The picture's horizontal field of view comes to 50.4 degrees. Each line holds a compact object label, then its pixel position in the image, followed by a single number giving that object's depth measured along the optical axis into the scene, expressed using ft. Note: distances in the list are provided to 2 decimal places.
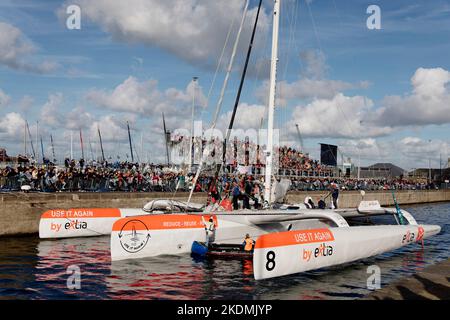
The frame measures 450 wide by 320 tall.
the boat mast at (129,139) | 183.40
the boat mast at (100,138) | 182.67
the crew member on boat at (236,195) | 56.03
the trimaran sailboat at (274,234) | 36.69
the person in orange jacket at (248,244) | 46.47
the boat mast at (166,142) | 150.68
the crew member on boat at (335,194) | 67.26
